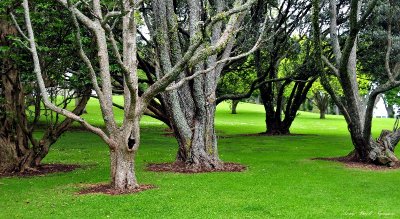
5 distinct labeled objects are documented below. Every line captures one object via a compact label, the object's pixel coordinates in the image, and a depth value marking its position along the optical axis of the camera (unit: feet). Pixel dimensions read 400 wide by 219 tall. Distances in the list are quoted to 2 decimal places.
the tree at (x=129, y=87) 44.96
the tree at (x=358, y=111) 63.93
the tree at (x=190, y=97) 62.75
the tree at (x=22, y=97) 58.23
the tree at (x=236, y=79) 123.34
